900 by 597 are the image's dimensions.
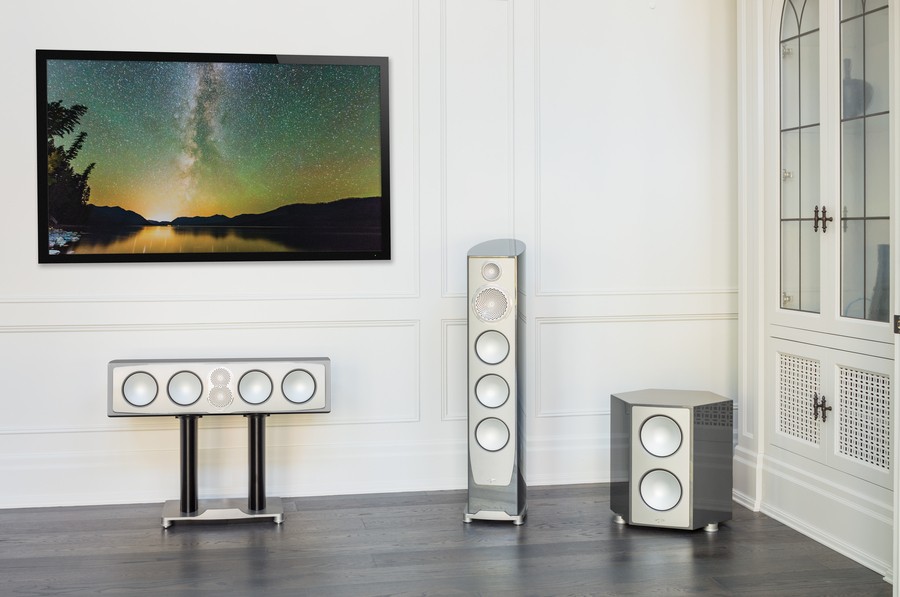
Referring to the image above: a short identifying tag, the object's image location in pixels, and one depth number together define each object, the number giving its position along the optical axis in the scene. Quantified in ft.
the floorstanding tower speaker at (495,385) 12.08
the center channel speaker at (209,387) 12.25
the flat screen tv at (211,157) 13.08
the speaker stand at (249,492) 12.50
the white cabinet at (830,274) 10.73
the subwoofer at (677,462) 11.84
